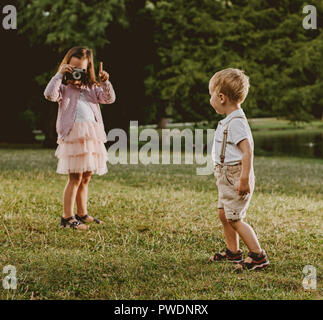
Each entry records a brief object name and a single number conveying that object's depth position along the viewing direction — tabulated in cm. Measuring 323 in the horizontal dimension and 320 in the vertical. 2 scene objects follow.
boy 349
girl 483
